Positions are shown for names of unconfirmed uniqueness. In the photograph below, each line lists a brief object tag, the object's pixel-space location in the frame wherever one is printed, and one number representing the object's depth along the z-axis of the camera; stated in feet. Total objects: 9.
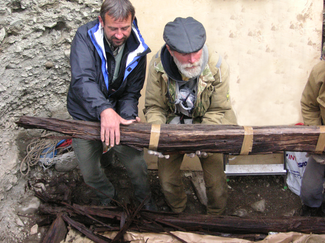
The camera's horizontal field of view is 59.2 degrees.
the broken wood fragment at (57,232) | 9.08
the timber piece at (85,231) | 8.89
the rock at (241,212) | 11.77
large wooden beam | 7.91
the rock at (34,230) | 10.25
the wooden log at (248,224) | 8.89
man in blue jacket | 8.18
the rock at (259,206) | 12.02
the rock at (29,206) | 10.81
